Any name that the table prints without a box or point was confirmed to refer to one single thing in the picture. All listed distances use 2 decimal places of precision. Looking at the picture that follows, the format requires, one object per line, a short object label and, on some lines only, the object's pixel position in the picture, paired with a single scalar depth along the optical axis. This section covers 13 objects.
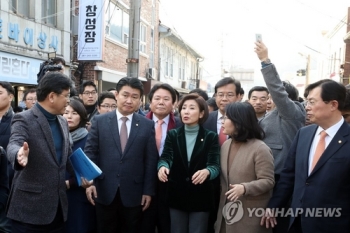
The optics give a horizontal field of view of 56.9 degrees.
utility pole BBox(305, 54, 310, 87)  33.00
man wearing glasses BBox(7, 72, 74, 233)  2.58
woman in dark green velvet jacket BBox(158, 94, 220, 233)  3.12
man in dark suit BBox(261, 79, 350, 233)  2.47
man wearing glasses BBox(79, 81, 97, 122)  5.42
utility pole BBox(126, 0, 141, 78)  7.06
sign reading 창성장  10.14
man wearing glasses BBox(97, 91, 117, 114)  4.77
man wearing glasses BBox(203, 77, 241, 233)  3.84
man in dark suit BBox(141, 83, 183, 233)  3.47
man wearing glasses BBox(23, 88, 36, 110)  5.08
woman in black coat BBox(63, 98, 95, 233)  3.43
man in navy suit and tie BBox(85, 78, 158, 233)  3.22
